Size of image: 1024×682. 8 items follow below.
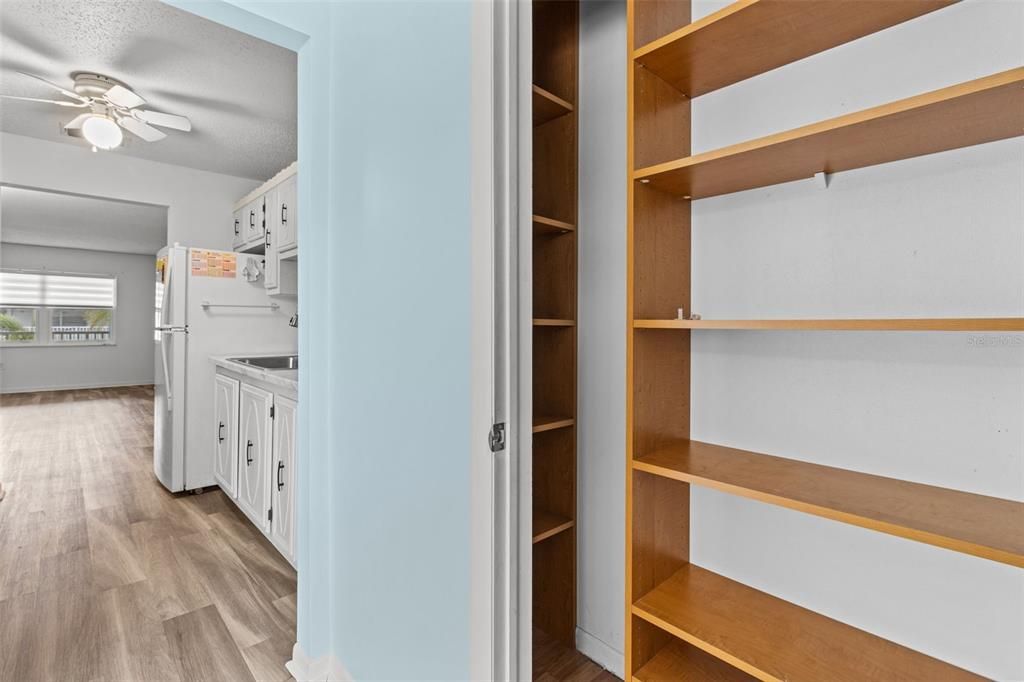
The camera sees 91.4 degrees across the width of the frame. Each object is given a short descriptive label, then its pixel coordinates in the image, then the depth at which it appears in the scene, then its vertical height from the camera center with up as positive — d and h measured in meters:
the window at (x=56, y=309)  7.69 +0.47
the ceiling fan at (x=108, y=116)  2.81 +1.32
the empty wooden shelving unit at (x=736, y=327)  0.84 -0.04
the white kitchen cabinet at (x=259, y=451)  2.34 -0.62
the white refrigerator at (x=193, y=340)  3.46 -0.01
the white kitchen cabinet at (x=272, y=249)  3.51 +0.65
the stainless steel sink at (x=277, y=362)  3.55 -0.17
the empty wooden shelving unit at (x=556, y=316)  1.75 +0.08
